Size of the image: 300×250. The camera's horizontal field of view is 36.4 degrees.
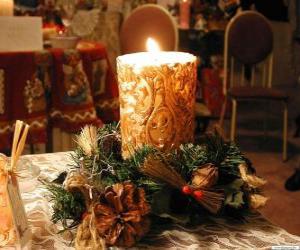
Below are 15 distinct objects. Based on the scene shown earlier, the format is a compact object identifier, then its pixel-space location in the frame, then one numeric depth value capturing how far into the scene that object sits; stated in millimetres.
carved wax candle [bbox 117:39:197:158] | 627
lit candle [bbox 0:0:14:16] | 1758
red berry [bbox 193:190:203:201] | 606
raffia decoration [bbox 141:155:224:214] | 600
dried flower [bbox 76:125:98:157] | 709
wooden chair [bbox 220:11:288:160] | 2904
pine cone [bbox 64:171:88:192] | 586
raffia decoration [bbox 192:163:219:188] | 613
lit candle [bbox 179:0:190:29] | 3533
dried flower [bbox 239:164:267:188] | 651
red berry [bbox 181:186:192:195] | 605
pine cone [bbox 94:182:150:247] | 559
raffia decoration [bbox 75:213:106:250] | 552
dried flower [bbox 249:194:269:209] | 650
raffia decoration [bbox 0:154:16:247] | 600
